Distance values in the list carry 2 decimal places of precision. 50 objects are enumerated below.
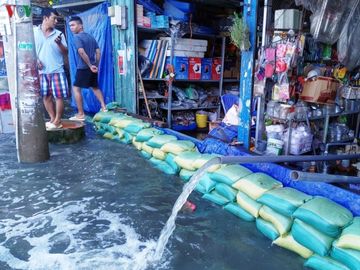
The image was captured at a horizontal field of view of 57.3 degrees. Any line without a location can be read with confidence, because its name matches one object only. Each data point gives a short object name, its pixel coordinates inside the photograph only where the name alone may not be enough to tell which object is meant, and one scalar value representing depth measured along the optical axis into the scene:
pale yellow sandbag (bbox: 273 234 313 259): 2.62
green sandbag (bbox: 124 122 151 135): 5.26
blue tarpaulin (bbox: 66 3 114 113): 6.53
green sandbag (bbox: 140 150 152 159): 4.93
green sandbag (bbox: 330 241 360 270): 2.21
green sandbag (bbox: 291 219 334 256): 2.45
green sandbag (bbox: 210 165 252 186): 3.35
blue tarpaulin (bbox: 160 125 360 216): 2.81
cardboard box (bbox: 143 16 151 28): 5.94
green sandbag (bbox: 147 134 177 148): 4.58
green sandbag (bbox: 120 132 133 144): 5.51
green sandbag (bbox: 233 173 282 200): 3.07
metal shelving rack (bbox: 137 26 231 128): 6.13
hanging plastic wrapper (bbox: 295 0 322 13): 3.88
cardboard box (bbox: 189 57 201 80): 6.43
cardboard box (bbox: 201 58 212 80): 6.66
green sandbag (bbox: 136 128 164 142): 4.92
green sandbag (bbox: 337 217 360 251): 2.24
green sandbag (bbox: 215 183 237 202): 3.38
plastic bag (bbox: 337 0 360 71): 4.23
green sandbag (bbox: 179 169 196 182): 4.05
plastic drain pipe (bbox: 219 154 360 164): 2.65
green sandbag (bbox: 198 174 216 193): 3.63
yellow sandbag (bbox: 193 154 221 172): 3.83
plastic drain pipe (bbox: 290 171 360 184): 2.52
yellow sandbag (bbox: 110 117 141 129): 5.52
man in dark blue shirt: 5.91
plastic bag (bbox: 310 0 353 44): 3.95
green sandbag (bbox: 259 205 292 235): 2.76
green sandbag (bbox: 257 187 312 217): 2.74
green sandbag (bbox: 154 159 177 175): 4.38
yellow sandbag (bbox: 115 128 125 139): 5.62
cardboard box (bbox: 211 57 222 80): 6.86
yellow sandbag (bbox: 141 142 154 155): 4.85
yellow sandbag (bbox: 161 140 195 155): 4.29
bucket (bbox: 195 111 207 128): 6.88
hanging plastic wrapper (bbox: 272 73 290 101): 3.95
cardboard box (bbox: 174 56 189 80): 6.21
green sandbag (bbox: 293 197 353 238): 2.42
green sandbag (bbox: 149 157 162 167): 4.66
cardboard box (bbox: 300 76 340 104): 4.05
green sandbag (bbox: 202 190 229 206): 3.50
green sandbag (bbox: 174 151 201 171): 4.00
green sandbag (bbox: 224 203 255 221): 3.21
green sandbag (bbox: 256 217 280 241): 2.85
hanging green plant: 3.94
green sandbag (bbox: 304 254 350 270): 2.36
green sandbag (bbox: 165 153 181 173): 4.29
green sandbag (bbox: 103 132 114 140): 5.92
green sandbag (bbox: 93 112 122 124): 5.94
